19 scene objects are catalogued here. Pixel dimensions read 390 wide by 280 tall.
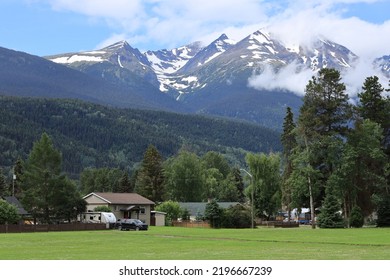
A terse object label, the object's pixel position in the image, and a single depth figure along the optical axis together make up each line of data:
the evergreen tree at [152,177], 129.88
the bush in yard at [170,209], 114.19
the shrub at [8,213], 81.81
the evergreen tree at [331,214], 82.50
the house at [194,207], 124.53
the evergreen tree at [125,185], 151.50
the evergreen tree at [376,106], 92.06
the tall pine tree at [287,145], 105.12
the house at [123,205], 110.31
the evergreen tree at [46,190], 93.38
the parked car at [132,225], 83.31
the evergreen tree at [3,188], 126.90
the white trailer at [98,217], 94.74
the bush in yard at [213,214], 95.56
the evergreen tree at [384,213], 83.69
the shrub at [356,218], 83.61
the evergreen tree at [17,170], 137.99
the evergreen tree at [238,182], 164.25
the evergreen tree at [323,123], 84.50
